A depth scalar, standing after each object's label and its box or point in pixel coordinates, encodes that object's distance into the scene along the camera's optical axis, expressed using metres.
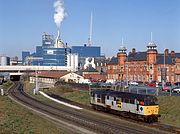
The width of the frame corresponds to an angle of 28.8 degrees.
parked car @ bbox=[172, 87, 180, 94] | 66.43
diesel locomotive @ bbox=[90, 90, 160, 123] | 43.66
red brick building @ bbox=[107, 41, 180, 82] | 107.94
